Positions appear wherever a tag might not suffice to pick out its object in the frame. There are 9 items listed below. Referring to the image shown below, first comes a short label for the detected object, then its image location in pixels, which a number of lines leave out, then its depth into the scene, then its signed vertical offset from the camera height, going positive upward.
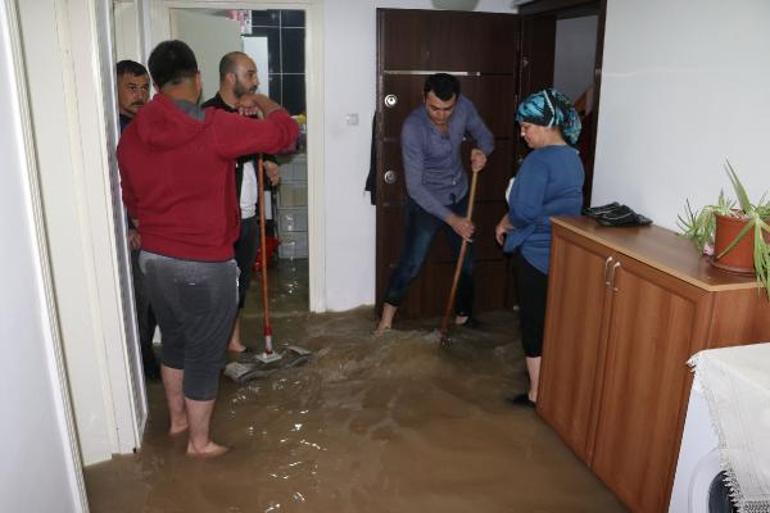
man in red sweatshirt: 2.06 -0.37
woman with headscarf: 2.51 -0.36
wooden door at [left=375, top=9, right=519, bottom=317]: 3.58 -0.03
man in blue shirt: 3.34 -0.43
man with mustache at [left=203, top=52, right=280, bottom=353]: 2.66 -0.39
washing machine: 1.63 -0.97
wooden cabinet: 1.76 -0.78
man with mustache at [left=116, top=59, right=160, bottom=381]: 2.71 -0.06
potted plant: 1.73 -0.39
